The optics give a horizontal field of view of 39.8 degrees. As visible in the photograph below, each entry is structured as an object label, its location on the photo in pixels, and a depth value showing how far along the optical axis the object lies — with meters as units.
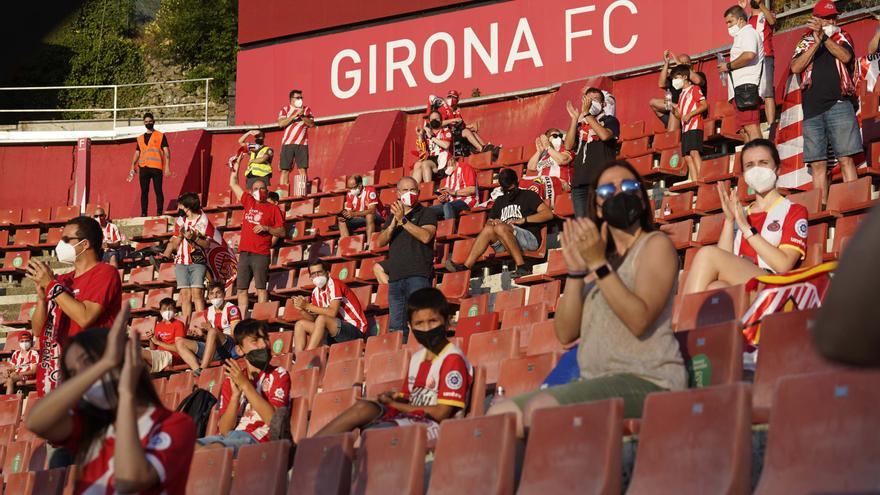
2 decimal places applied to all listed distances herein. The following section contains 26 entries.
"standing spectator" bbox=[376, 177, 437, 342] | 9.43
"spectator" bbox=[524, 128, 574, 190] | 11.18
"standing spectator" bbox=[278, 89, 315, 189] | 16.14
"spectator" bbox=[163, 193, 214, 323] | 12.34
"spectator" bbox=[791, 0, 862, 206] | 8.49
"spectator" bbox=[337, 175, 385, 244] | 12.48
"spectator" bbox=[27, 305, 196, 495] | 3.06
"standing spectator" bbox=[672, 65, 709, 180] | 10.40
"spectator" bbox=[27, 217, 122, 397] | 4.93
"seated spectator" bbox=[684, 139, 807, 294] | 5.16
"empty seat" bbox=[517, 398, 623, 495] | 3.46
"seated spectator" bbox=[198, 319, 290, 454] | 6.14
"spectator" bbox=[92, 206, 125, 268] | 14.85
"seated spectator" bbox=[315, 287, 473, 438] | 5.05
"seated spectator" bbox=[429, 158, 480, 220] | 11.80
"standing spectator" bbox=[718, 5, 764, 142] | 9.89
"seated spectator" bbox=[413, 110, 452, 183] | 13.46
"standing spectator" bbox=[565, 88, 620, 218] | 9.73
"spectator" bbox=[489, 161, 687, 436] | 3.74
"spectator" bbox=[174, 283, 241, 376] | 10.56
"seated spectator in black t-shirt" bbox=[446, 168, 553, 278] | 9.86
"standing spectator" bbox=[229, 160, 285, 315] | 11.87
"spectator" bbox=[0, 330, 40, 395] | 12.36
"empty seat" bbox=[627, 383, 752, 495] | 3.16
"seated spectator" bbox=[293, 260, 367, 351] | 9.70
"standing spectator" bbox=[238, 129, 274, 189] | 15.02
